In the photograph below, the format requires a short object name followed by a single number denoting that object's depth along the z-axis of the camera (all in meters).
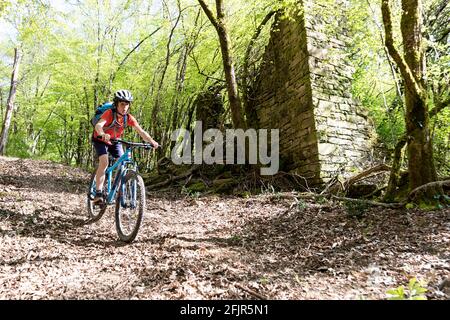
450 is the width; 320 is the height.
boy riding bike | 4.02
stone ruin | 6.73
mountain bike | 3.64
